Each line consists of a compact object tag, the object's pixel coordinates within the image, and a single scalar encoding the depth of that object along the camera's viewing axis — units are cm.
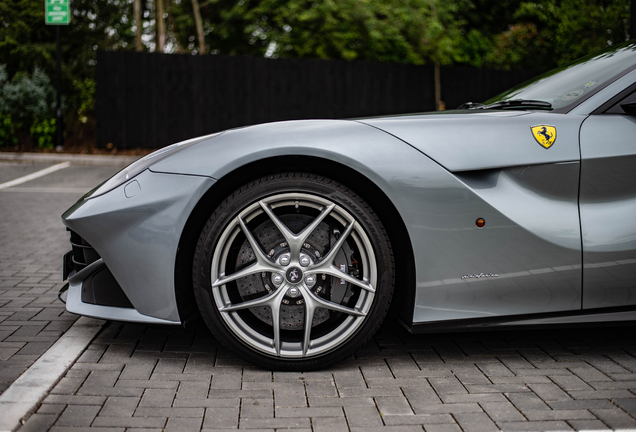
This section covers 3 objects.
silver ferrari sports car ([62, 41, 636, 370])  225
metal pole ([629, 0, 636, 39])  546
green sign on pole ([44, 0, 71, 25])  1235
